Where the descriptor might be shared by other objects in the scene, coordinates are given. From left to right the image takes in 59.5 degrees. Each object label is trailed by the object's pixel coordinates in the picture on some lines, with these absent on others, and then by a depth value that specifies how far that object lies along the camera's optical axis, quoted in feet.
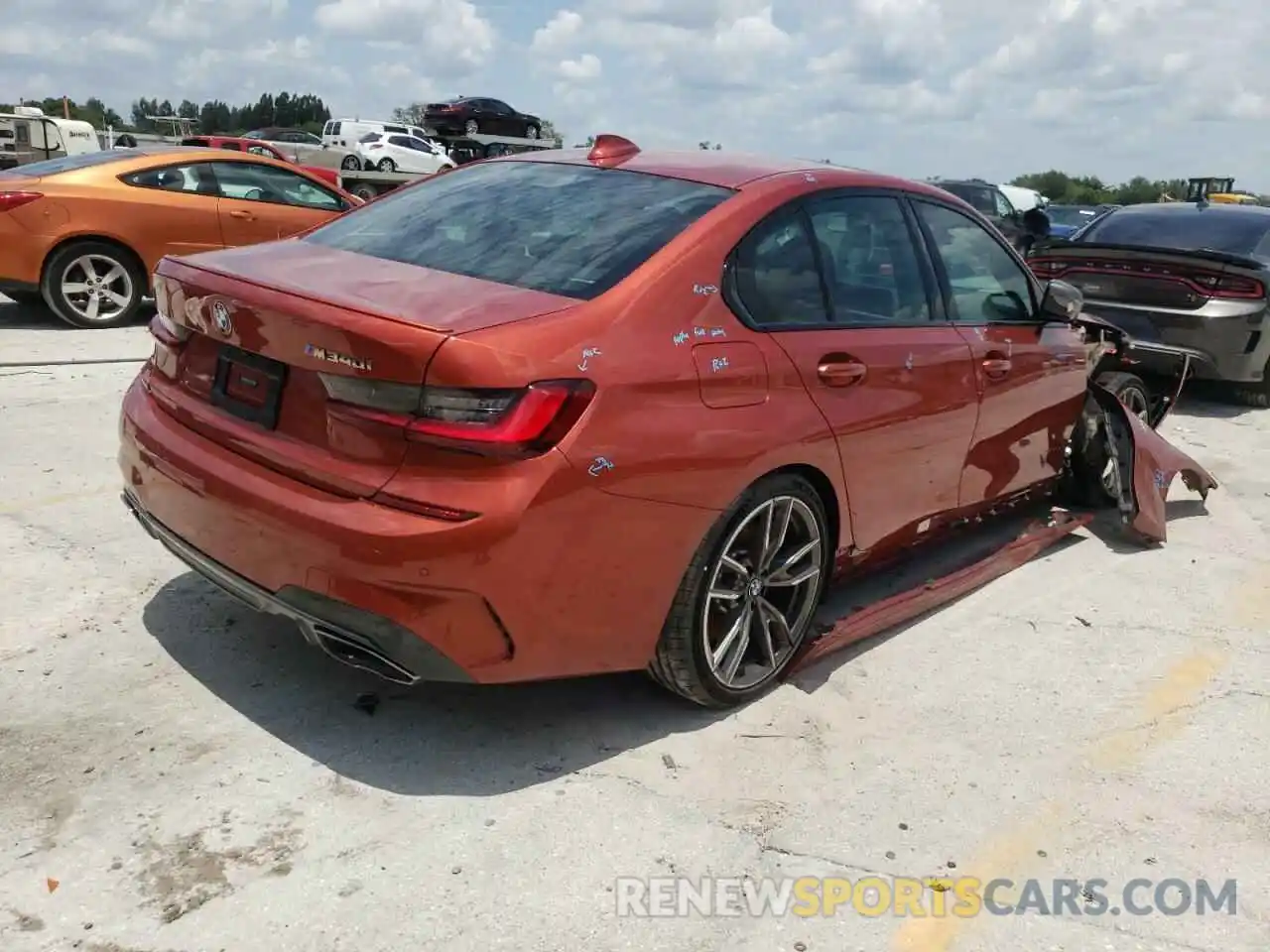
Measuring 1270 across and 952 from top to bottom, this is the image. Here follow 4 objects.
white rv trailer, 67.21
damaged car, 8.68
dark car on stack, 125.70
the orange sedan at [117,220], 28.25
